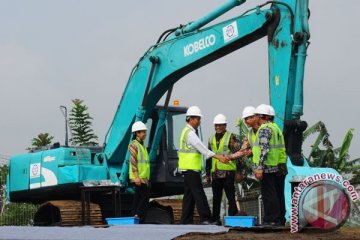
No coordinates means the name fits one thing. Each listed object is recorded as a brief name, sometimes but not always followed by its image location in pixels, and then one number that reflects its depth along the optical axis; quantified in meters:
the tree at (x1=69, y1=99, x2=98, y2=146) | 34.38
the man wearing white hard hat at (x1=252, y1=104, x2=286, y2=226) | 12.34
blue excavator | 14.17
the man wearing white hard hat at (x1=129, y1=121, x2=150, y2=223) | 15.19
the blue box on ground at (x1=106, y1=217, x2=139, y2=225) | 14.70
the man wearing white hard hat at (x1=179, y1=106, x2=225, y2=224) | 13.93
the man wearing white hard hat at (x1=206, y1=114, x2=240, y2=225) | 14.24
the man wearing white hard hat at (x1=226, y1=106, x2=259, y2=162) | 13.27
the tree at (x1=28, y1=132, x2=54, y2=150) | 38.88
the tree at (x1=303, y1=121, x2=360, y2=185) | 29.81
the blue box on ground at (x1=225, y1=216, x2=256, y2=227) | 12.71
